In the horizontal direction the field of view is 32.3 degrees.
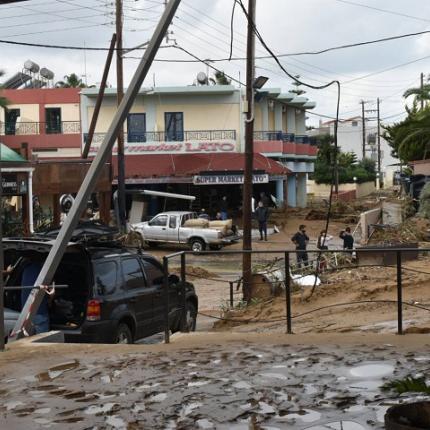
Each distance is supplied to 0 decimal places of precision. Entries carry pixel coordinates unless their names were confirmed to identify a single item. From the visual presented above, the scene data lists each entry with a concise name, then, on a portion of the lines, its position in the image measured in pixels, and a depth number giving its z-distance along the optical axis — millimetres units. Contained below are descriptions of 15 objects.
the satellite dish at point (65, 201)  25797
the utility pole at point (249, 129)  19047
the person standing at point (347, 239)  23266
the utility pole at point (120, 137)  31453
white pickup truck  31312
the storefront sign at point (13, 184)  22759
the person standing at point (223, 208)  39128
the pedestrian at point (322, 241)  22641
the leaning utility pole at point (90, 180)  8703
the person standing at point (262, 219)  34647
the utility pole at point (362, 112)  99688
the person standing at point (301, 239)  23281
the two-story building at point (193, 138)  40406
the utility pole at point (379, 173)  90425
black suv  9336
